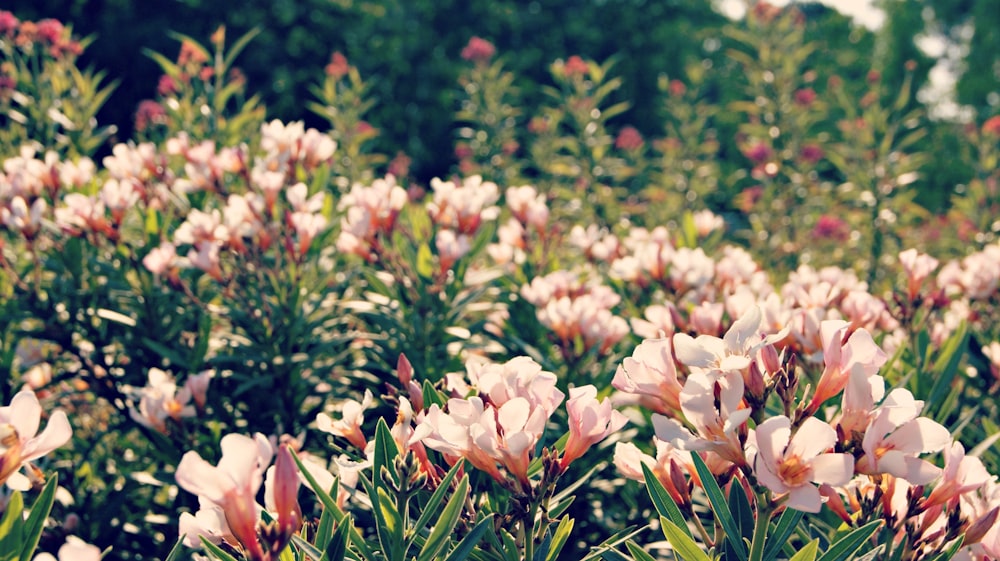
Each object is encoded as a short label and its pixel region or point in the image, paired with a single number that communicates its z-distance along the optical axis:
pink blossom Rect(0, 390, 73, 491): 0.83
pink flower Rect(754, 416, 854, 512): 0.80
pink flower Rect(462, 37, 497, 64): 2.75
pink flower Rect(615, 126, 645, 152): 3.15
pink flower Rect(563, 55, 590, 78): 2.54
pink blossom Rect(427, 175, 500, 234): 1.36
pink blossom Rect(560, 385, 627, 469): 0.86
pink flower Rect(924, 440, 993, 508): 0.85
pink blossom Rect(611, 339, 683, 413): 0.86
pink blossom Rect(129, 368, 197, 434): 1.07
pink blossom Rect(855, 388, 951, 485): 0.81
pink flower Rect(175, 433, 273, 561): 0.79
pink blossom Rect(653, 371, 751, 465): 0.81
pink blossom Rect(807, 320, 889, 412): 0.83
